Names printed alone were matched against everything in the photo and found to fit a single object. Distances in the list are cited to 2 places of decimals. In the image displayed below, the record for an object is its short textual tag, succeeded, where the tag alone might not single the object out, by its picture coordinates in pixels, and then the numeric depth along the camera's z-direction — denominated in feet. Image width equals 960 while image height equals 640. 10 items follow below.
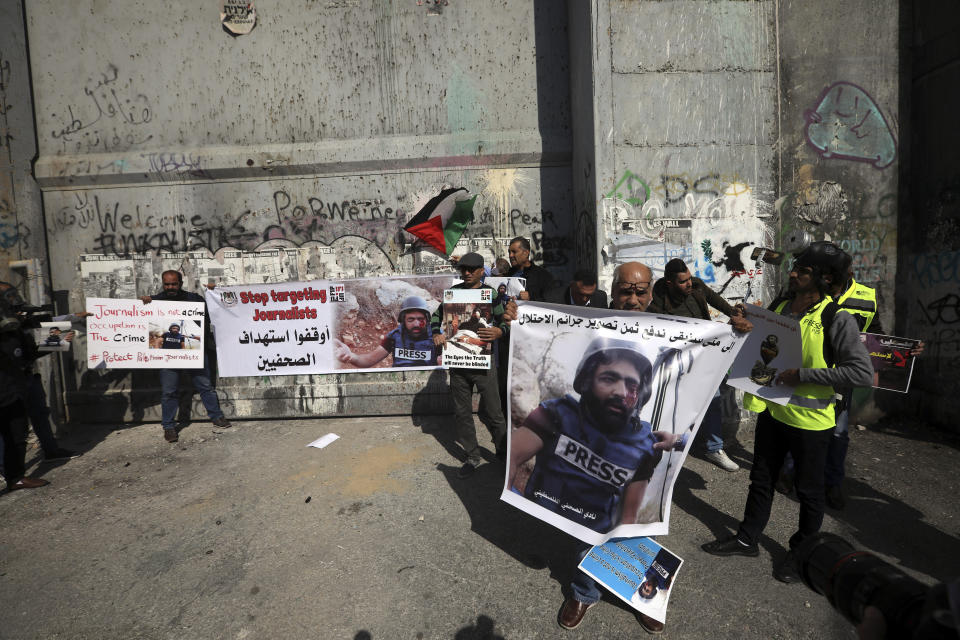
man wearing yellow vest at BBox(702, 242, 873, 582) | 9.00
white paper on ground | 17.40
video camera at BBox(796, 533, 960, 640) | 3.01
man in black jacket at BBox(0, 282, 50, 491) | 14.79
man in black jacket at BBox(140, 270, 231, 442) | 18.83
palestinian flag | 20.54
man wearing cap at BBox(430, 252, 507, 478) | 14.42
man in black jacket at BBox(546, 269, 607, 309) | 13.37
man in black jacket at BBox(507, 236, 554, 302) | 17.24
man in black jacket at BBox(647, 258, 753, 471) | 13.74
